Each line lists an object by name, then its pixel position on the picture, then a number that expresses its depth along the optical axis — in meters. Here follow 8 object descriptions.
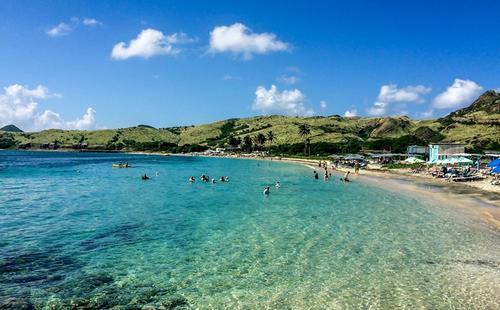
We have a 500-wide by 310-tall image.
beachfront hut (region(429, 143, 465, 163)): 91.31
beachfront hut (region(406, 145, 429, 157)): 111.75
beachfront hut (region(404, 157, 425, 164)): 93.26
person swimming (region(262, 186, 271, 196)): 51.12
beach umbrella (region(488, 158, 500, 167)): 59.84
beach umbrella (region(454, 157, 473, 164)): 76.19
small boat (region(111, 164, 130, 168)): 110.15
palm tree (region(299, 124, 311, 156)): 175.57
